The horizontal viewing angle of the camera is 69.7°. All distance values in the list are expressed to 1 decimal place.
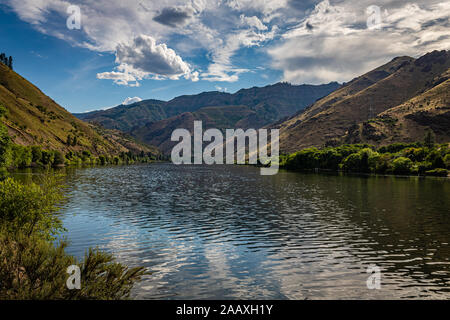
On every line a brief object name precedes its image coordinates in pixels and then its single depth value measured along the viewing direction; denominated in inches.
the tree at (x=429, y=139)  7628.0
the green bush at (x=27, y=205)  801.6
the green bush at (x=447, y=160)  5378.9
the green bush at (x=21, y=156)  5149.6
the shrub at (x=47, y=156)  6289.9
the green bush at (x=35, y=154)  6240.2
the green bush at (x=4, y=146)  2434.8
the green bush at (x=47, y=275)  528.7
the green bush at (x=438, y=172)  5168.8
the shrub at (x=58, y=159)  6865.7
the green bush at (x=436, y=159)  5472.4
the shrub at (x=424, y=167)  5575.8
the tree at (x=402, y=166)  5802.2
